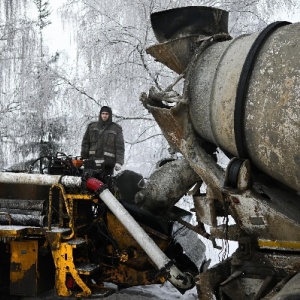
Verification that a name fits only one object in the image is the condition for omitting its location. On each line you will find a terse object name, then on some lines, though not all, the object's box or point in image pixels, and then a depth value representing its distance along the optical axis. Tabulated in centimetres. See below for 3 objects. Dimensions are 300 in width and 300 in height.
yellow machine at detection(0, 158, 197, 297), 453
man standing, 642
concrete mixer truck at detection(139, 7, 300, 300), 279
